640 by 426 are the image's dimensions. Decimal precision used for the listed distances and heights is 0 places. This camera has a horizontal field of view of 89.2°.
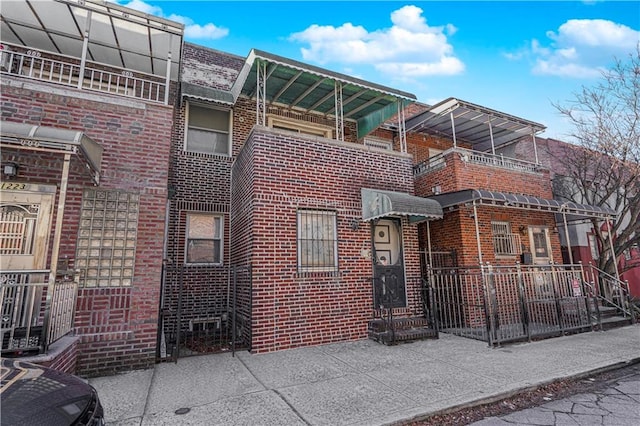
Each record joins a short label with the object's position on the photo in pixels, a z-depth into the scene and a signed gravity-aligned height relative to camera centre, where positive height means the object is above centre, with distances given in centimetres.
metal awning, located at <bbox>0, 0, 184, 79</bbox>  625 +527
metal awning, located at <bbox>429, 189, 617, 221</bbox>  790 +166
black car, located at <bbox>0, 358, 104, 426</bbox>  206 -83
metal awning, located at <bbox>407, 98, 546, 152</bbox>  1044 +512
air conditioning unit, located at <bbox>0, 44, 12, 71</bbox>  694 +492
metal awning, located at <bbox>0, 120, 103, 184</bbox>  408 +176
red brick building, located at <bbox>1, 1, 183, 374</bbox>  447 +105
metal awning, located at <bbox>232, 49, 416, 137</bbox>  782 +496
